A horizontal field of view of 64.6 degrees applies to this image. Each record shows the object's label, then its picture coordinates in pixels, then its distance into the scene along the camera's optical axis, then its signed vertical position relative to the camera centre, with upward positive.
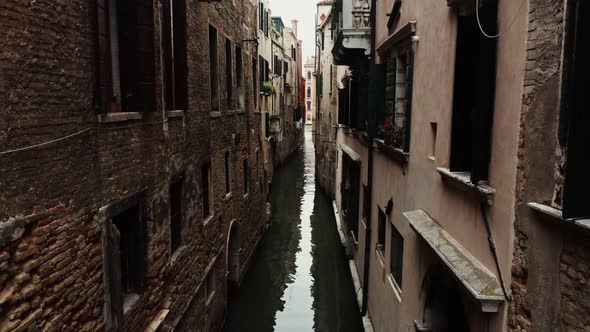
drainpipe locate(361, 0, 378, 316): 11.11 -2.25
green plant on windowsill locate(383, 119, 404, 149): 8.52 -0.48
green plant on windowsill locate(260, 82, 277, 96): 23.03 +0.98
